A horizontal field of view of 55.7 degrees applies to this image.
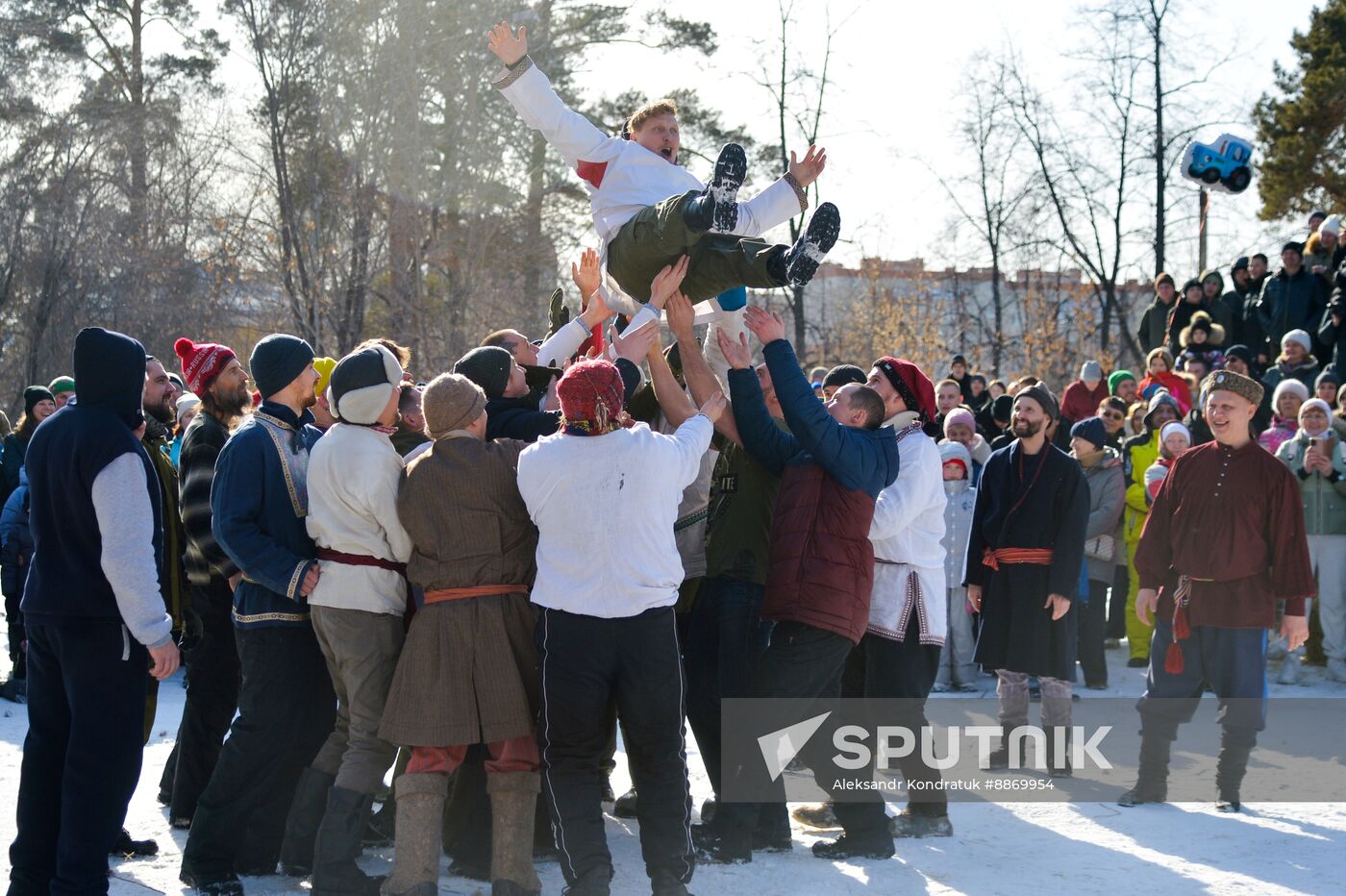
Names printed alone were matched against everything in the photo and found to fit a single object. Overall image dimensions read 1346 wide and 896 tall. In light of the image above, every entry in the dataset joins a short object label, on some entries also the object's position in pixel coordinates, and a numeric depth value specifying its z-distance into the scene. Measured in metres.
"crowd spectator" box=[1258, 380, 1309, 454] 9.96
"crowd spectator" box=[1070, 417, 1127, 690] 9.30
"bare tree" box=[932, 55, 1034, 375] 25.03
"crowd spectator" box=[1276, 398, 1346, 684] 9.50
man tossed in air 4.92
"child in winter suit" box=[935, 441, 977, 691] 9.35
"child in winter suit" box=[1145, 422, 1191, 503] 9.64
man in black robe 6.98
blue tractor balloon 18.03
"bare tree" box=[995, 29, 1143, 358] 24.12
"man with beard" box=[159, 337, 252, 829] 5.27
